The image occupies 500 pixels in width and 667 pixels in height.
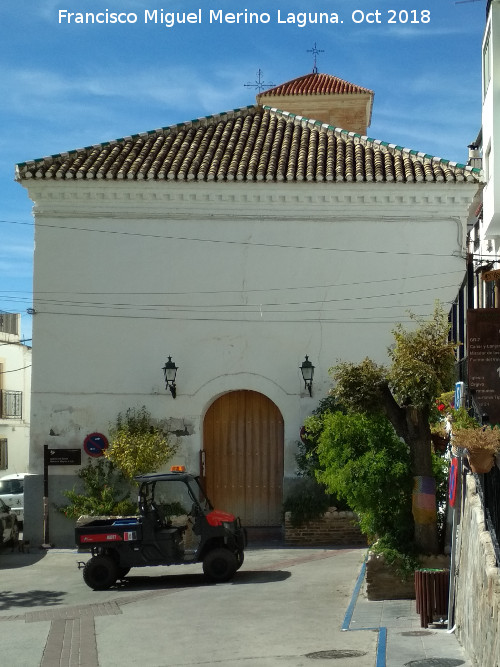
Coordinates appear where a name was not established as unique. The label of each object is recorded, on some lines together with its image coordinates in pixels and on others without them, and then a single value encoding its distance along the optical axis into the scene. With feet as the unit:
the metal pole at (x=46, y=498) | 67.26
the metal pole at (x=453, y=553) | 36.32
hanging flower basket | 49.70
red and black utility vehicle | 50.52
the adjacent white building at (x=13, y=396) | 127.75
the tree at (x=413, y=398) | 43.88
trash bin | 38.24
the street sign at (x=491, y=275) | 63.72
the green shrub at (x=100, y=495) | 65.46
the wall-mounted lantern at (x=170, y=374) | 66.95
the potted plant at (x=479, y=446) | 35.14
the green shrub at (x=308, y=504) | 64.23
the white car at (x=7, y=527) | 64.85
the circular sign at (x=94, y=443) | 67.36
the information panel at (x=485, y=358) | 50.06
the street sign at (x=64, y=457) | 67.67
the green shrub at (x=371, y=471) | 45.14
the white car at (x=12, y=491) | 83.35
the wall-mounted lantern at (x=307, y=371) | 66.54
